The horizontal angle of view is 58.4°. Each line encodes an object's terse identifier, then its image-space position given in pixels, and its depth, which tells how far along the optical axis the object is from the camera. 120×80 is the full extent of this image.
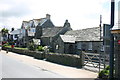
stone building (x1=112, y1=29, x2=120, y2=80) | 7.18
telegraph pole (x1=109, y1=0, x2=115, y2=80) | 6.75
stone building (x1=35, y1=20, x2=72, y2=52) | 27.97
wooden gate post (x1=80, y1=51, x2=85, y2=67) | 11.00
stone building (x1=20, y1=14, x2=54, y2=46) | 36.09
